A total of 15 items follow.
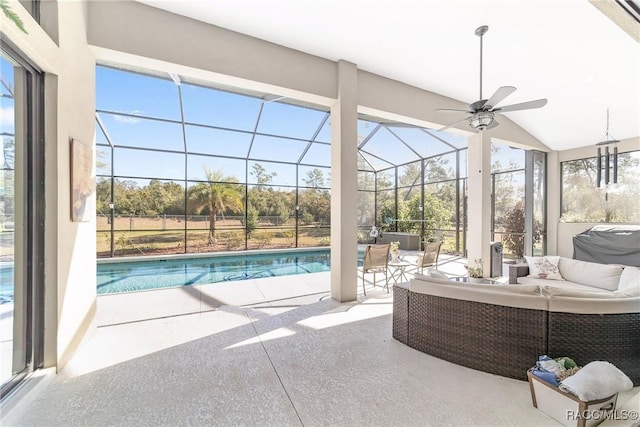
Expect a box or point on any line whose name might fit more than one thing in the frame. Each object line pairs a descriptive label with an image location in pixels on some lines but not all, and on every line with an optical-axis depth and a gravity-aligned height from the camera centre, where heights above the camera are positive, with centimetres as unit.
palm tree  944 +56
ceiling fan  301 +121
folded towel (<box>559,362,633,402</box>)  167 -107
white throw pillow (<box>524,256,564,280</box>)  412 -85
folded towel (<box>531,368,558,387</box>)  182 -112
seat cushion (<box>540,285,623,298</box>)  219 -65
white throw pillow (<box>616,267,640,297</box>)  230 -69
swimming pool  619 -157
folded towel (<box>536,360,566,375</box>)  189 -109
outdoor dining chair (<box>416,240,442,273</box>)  530 -85
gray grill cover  538 -68
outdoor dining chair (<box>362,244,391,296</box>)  462 -78
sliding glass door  195 -4
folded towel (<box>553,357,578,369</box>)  196 -108
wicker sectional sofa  212 -93
